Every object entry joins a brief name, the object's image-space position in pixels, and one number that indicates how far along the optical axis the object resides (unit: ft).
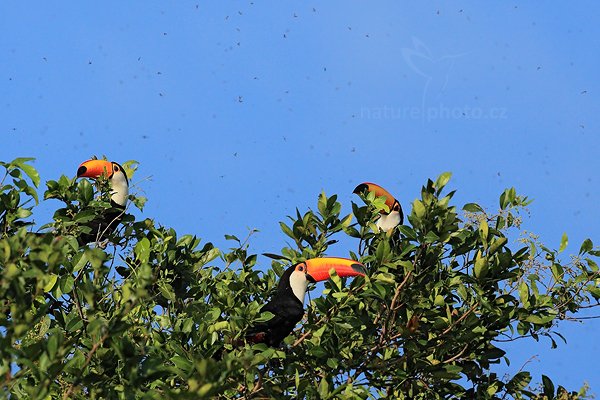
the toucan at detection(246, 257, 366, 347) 61.57
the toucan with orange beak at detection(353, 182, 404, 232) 73.15
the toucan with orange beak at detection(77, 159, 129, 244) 70.33
